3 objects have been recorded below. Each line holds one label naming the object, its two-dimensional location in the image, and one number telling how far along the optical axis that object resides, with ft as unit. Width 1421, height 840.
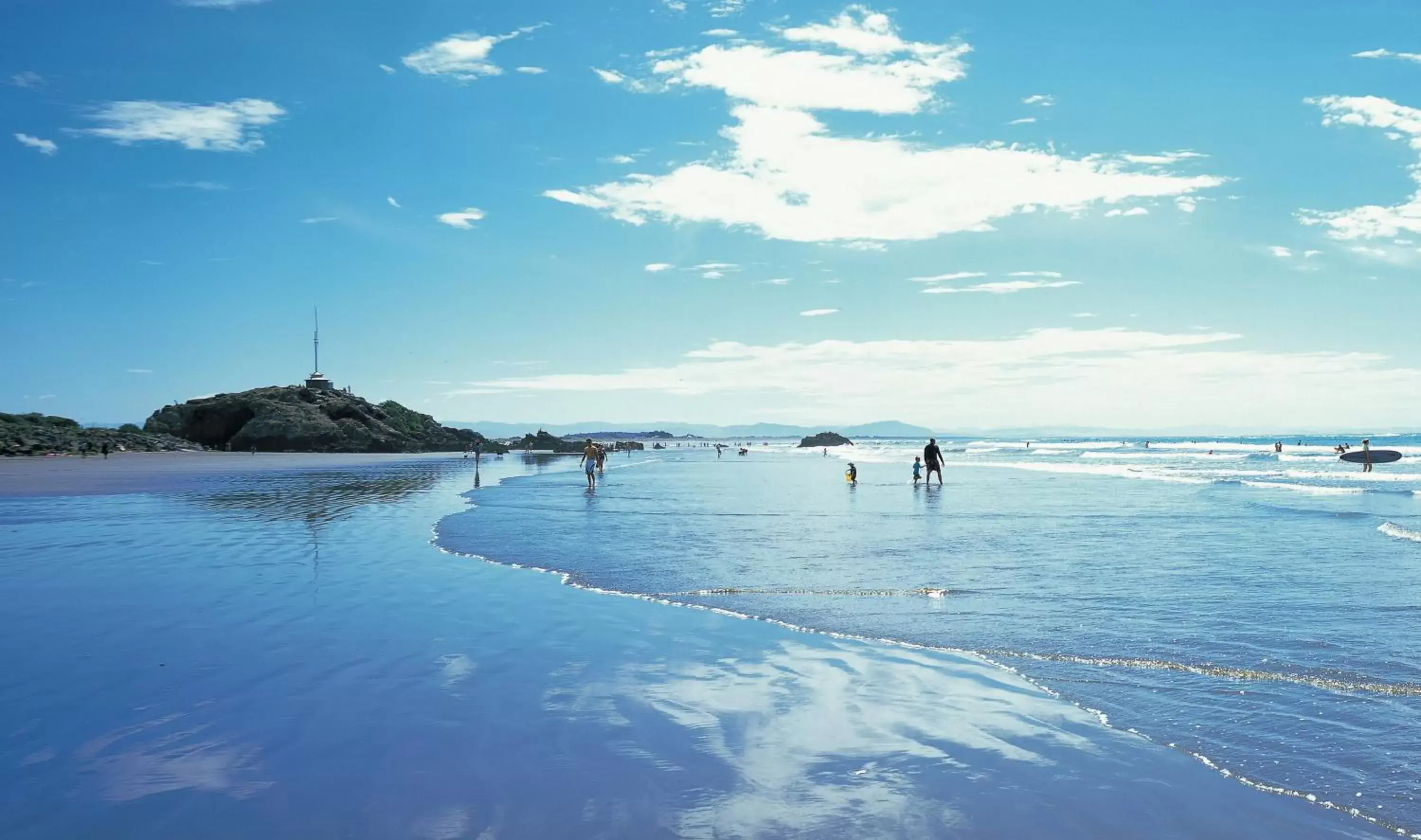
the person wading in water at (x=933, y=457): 135.54
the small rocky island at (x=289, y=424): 312.91
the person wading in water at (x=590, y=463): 127.65
